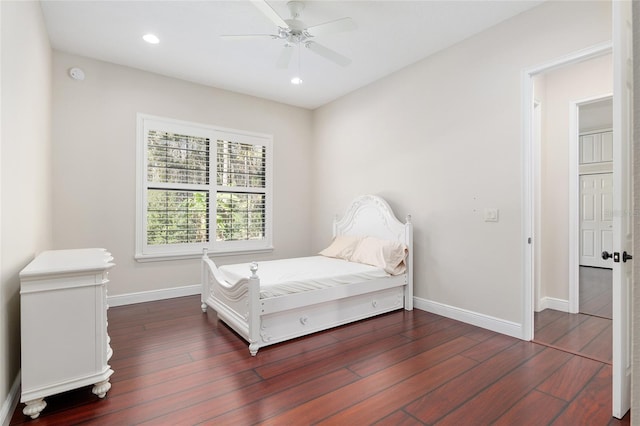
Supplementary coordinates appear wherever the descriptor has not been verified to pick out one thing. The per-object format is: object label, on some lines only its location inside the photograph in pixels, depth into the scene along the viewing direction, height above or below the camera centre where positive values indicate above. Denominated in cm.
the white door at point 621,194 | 170 +11
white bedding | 276 -60
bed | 267 -68
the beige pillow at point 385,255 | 354 -48
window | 402 +34
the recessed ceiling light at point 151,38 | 319 +181
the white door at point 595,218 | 609 -7
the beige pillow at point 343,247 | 405 -44
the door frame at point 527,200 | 279 +13
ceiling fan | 239 +152
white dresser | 174 -68
